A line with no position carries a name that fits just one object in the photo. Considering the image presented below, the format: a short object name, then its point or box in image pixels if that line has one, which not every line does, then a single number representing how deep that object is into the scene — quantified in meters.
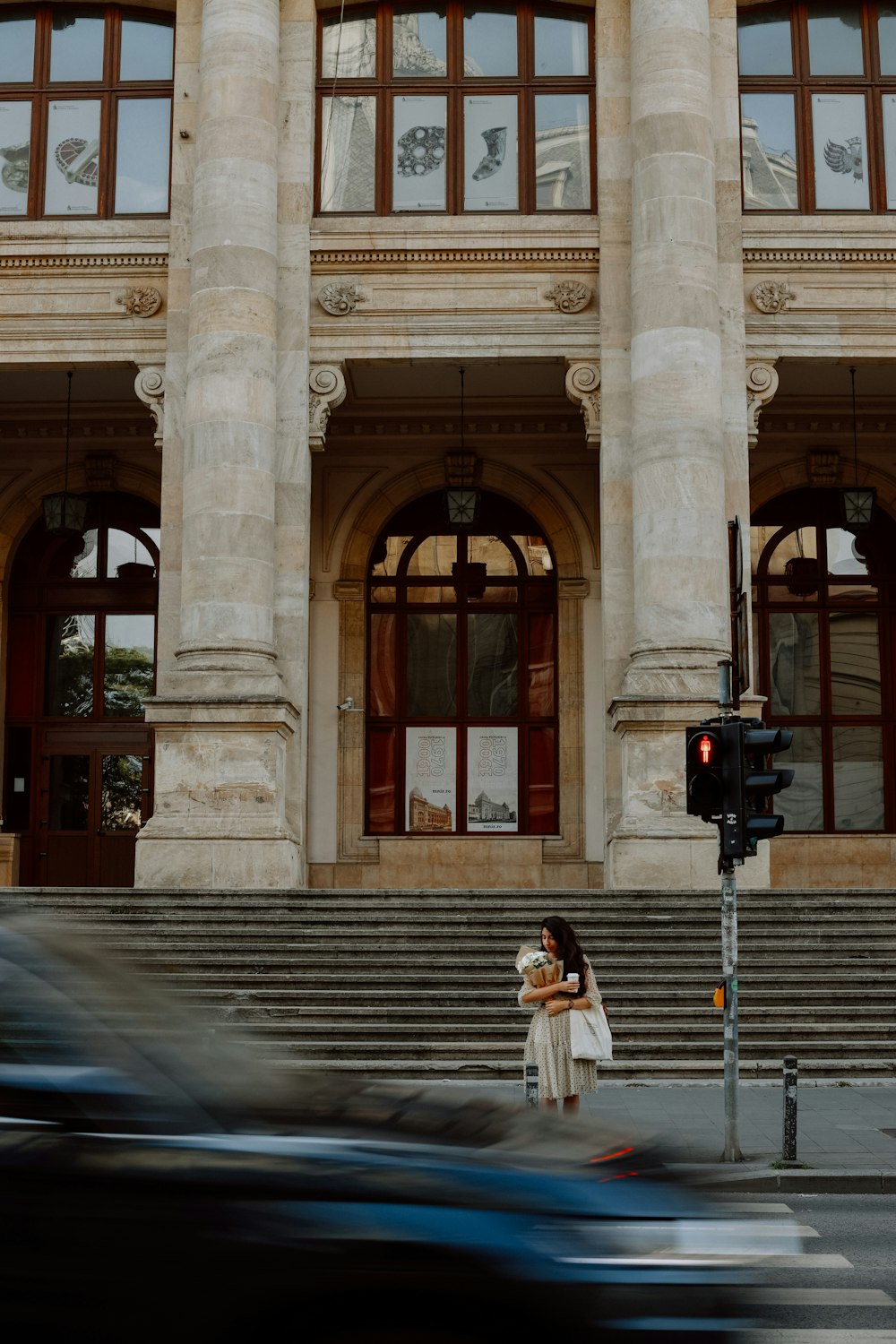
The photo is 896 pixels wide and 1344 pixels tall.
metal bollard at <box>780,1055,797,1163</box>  10.80
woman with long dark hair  10.80
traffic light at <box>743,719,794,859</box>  11.23
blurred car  3.71
